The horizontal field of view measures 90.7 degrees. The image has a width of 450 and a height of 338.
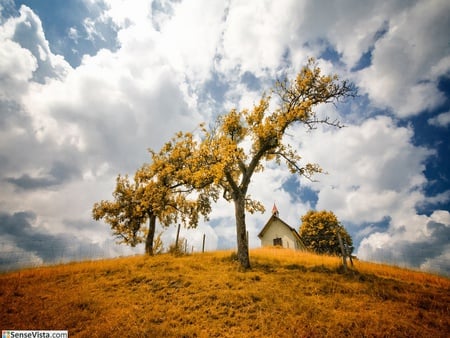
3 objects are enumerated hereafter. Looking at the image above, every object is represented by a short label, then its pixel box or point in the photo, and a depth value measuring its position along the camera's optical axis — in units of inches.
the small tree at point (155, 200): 829.8
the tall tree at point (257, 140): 601.6
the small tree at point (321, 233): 1647.4
